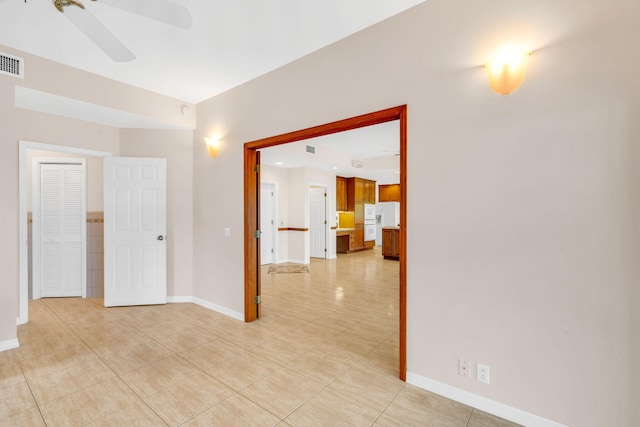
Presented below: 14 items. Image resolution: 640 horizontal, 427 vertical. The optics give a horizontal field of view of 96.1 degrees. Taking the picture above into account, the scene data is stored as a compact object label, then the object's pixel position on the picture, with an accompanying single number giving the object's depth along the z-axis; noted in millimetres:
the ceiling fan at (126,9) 1611
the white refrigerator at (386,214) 10836
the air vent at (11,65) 2725
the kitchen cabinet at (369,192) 9711
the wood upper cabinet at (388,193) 10454
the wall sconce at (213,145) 3877
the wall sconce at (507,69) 1761
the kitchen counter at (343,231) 8734
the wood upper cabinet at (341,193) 8766
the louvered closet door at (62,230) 4398
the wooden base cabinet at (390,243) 7918
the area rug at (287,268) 6496
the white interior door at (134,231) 4016
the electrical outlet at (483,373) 1904
